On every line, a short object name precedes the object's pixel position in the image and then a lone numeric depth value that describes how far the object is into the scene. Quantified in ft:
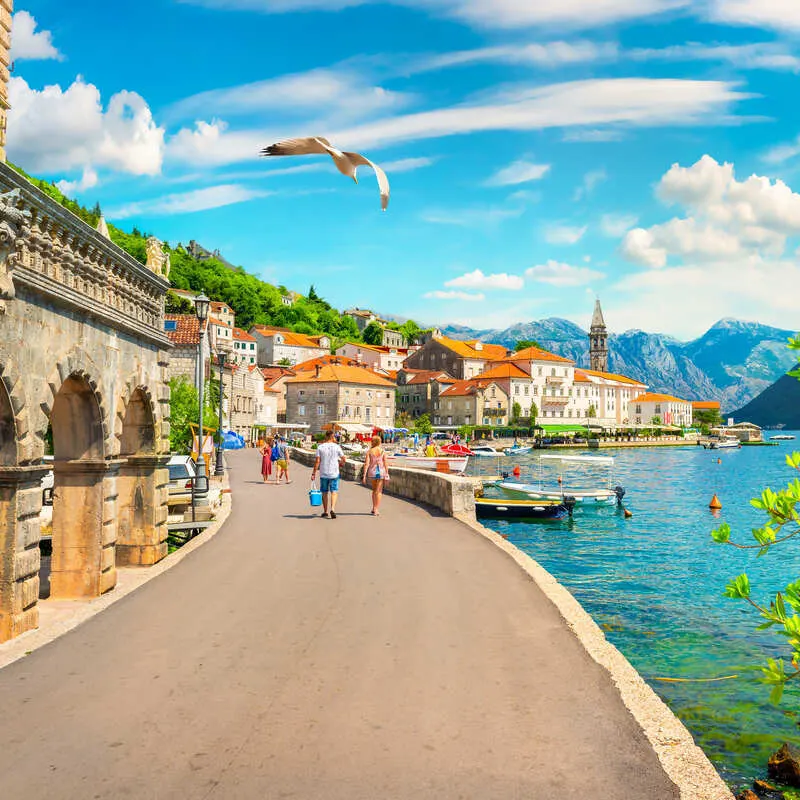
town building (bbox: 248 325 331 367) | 473.67
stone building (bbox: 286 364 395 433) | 336.29
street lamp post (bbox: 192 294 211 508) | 72.13
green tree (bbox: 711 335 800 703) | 15.90
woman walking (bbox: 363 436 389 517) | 58.80
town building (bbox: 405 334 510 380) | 455.63
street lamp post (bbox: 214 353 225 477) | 101.17
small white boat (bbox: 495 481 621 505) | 119.55
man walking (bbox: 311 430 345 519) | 55.06
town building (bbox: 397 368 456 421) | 424.46
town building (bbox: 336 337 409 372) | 496.23
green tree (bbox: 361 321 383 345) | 594.24
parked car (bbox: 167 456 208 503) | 65.99
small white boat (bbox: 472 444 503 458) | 316.19
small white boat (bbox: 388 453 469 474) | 162.81
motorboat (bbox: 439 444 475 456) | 226.79
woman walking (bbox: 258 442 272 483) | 106.57
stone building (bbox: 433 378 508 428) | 402.52
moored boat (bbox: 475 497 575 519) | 105.40
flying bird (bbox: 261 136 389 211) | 29.35
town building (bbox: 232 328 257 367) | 432.25
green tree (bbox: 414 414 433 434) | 390.83
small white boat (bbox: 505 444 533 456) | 348.51
